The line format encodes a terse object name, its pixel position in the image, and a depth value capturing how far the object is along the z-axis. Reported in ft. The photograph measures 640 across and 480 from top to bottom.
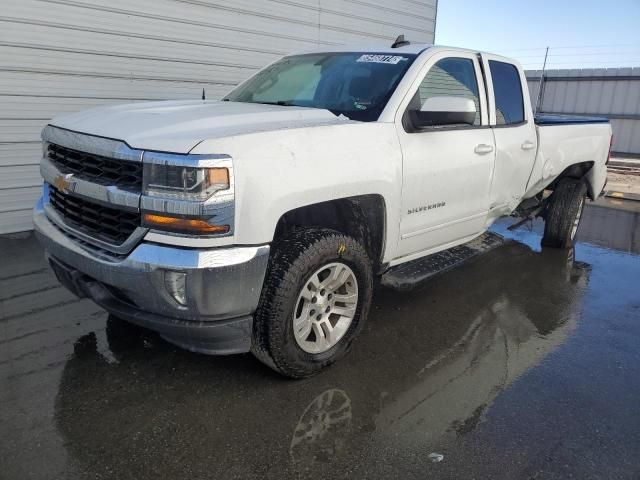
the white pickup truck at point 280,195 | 7.91
